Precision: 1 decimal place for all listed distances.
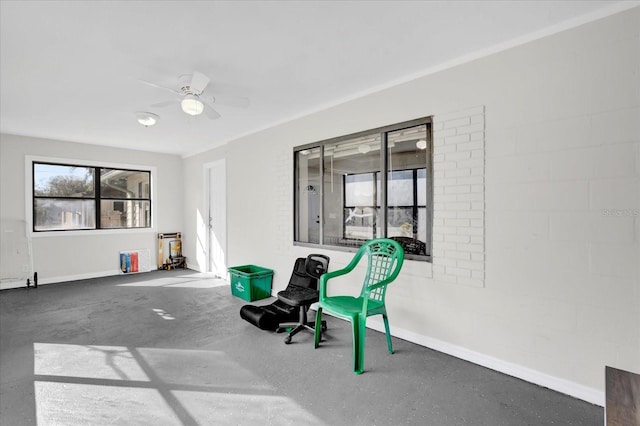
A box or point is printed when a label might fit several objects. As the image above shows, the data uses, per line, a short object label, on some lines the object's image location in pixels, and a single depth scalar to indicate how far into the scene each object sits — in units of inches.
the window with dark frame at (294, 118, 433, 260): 121.9
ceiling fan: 105.8
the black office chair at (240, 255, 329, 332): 132.0
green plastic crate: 175.8
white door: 231.6
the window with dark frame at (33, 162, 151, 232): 220.5
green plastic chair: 100.0
